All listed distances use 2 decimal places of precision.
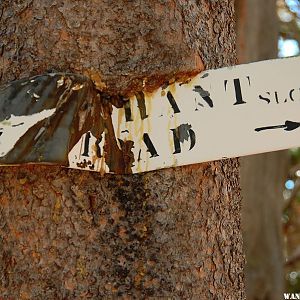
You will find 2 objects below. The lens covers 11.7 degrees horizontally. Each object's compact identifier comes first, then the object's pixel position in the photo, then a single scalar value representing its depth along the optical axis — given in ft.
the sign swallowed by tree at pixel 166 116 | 7.18
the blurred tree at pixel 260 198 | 27.08
